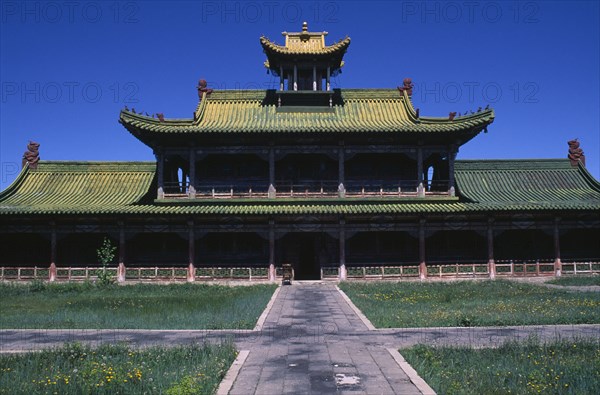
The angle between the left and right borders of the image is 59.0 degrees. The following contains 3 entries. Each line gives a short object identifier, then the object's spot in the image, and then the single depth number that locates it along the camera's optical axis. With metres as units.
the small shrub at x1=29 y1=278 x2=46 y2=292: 25.42
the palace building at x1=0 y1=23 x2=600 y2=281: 28.41
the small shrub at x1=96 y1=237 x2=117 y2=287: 27.23
